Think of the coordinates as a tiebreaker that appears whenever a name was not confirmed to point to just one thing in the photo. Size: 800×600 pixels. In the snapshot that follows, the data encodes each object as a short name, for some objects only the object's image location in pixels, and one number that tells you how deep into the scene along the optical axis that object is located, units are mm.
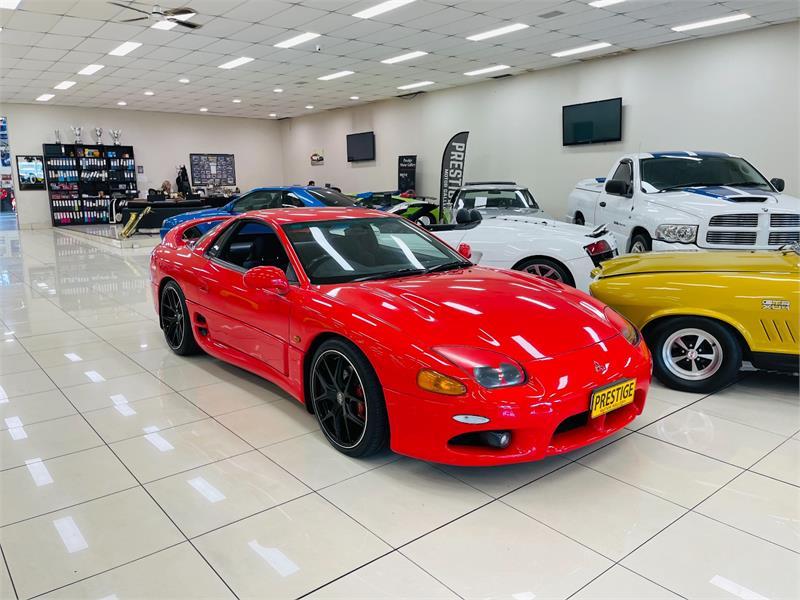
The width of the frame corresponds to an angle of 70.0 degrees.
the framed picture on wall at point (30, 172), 17703
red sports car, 2281
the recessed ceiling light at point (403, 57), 11258
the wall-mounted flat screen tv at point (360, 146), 18453
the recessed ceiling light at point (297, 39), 9836
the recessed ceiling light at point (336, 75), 13281
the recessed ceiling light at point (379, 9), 8148
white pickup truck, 5598
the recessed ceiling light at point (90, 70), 12164
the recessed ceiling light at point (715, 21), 8930
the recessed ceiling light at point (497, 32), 9430
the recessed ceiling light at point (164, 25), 8859
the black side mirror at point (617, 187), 6480
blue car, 9094
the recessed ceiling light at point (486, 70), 12708
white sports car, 4973
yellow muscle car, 3191
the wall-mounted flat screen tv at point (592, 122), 11781
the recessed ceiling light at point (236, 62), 11562
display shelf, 18156
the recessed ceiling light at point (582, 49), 10734
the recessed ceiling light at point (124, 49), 10258
